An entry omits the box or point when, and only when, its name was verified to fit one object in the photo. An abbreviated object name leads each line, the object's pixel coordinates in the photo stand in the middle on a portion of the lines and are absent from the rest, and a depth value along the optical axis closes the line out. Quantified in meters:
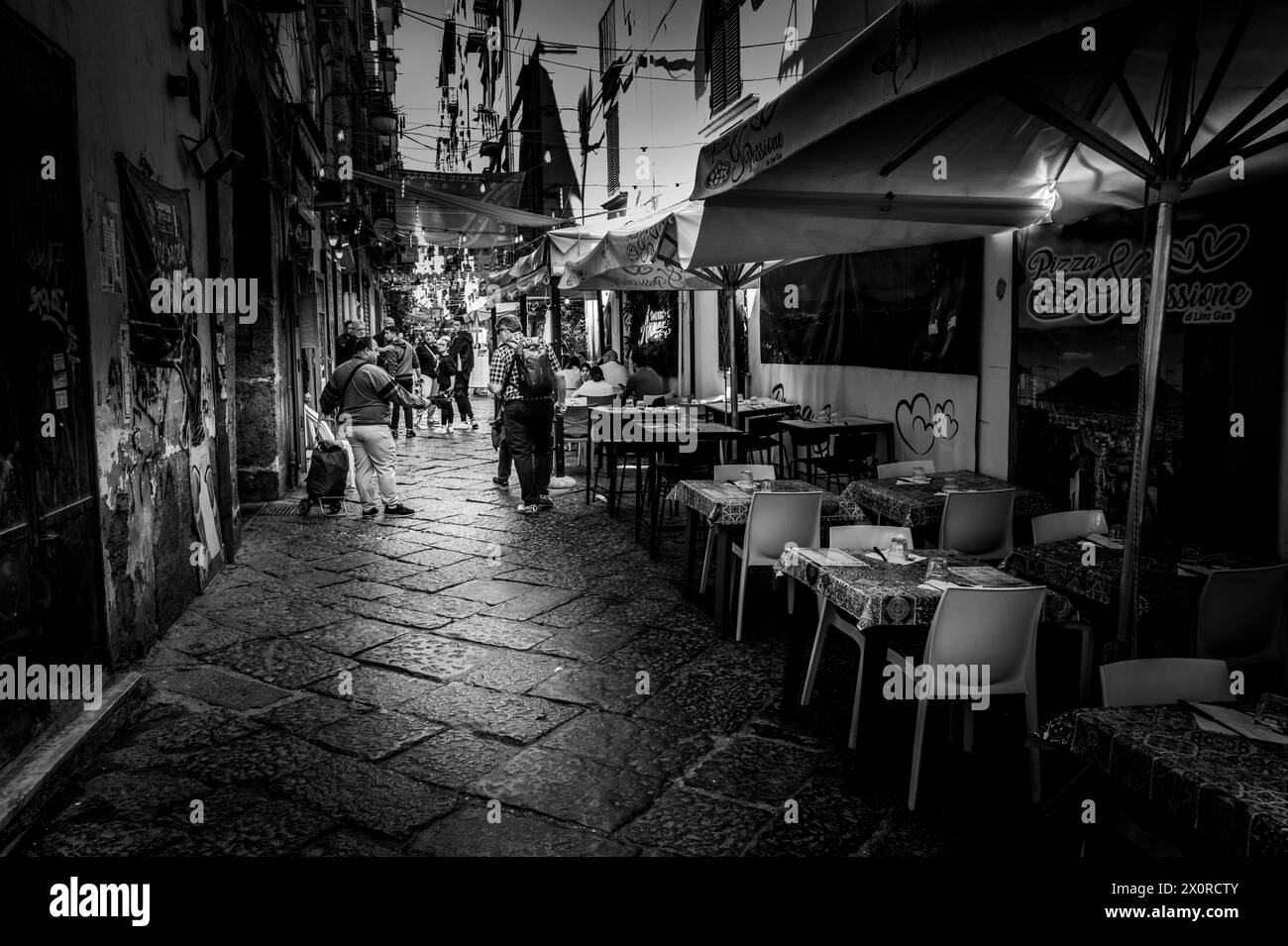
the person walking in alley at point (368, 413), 8.30
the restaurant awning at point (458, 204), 10.96
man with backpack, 8.48
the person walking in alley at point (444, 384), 15.88
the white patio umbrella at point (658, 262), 6.06
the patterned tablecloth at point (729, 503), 5.15
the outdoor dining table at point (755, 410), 9.71
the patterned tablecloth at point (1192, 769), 1.86
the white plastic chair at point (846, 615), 3.70
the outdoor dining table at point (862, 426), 8.12
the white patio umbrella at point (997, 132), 2.71
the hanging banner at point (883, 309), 6.80
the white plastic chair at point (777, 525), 5.07
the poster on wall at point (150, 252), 4.52
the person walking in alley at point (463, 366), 16.11
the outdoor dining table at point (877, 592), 3.38
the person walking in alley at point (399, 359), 11.60
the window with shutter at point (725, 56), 11.79
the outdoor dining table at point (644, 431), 7.66
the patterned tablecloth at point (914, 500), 5.35
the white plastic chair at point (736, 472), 6.00
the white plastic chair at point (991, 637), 3.20
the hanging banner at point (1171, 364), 4.15
